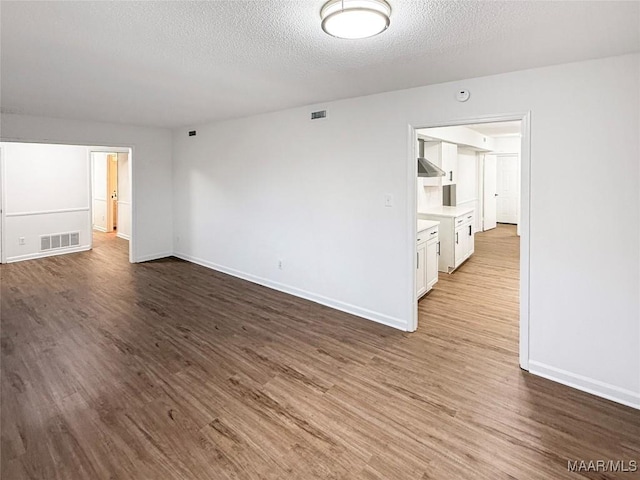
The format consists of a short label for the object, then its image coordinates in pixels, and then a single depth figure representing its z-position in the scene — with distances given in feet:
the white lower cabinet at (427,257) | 14.34
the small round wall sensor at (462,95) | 9.87
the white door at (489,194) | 32.42
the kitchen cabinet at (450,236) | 18.24
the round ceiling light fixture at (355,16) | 5.69
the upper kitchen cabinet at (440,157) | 20.29
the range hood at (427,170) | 17.29
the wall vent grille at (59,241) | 22.49
